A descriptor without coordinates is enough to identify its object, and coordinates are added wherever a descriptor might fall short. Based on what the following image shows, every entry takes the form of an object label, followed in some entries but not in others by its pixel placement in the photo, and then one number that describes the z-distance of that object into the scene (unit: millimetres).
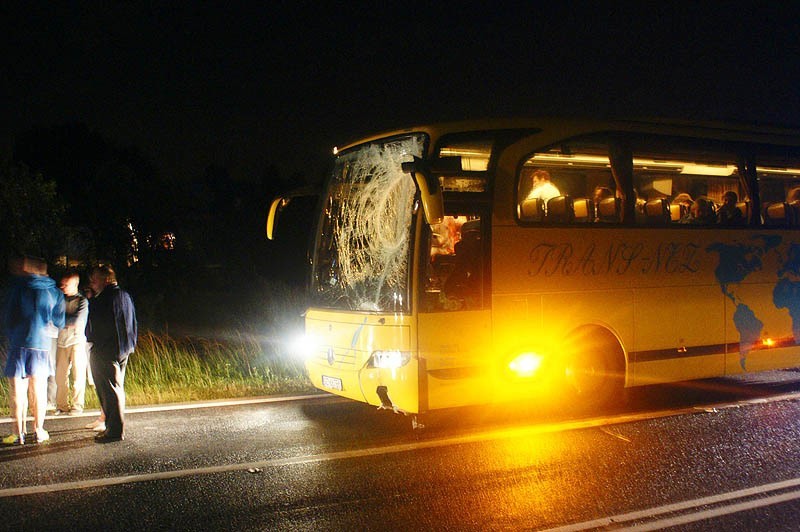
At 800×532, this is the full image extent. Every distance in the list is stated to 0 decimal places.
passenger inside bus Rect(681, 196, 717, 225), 9281
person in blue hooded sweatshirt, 7379
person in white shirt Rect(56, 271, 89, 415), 9023
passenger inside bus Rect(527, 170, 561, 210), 8219
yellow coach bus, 7566
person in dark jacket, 7645
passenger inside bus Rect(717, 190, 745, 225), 9484
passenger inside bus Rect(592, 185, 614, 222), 8648
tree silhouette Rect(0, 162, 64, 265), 29312
